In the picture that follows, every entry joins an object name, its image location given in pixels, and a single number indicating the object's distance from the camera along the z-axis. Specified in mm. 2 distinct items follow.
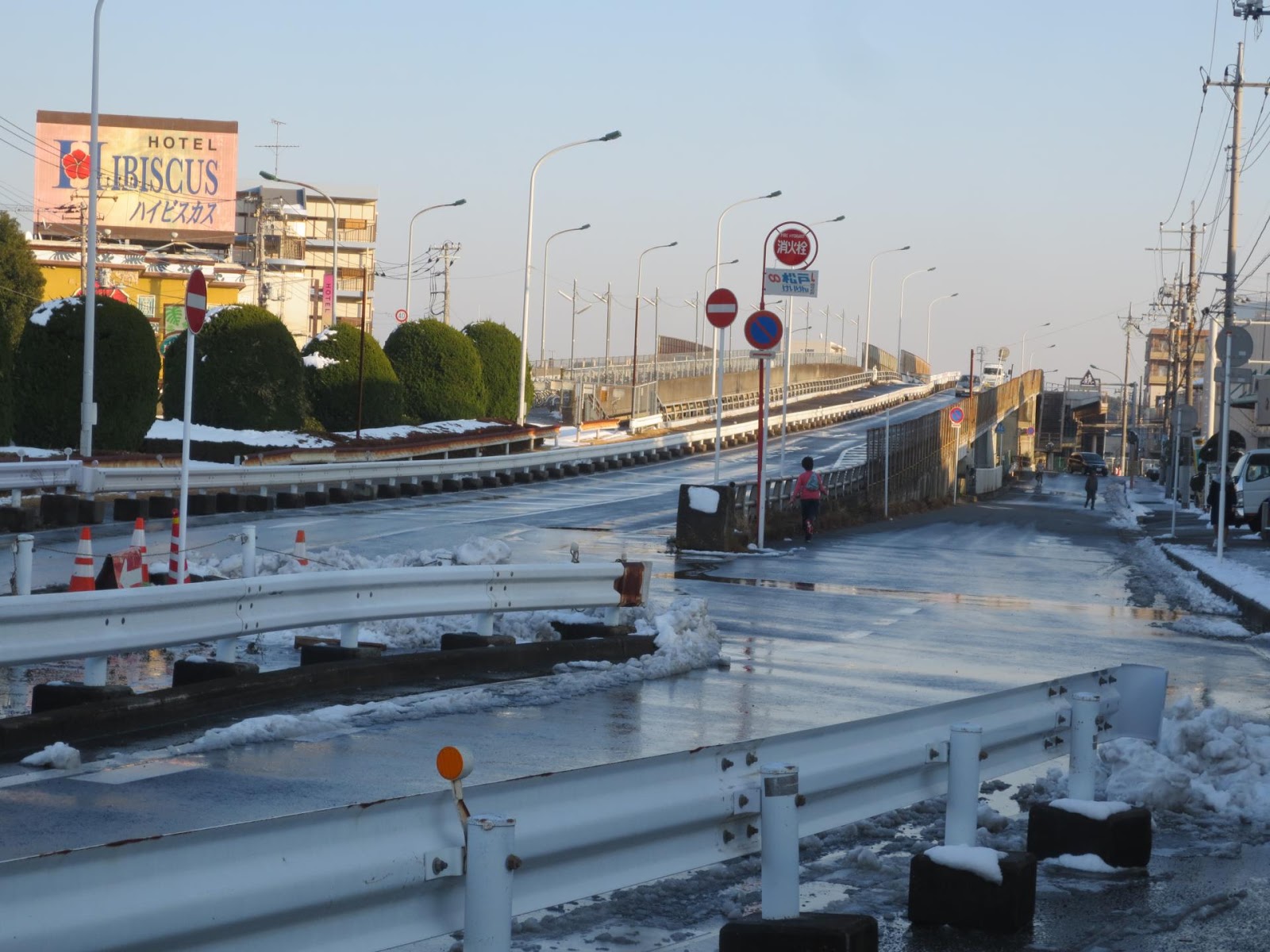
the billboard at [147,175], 101500
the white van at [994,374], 136062
